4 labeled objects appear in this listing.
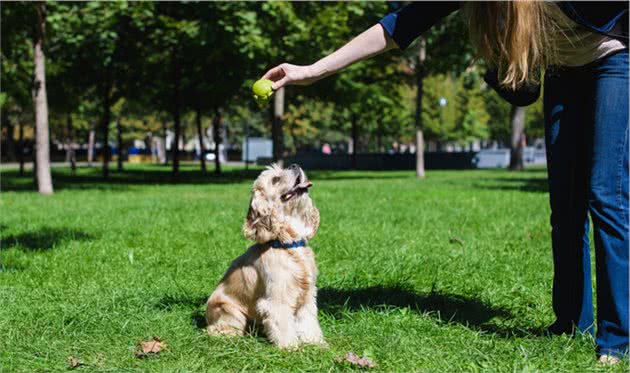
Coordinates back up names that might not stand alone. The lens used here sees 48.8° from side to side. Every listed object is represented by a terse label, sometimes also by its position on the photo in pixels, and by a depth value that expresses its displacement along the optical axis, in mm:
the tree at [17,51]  18406
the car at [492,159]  47656
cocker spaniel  4297
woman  3727
